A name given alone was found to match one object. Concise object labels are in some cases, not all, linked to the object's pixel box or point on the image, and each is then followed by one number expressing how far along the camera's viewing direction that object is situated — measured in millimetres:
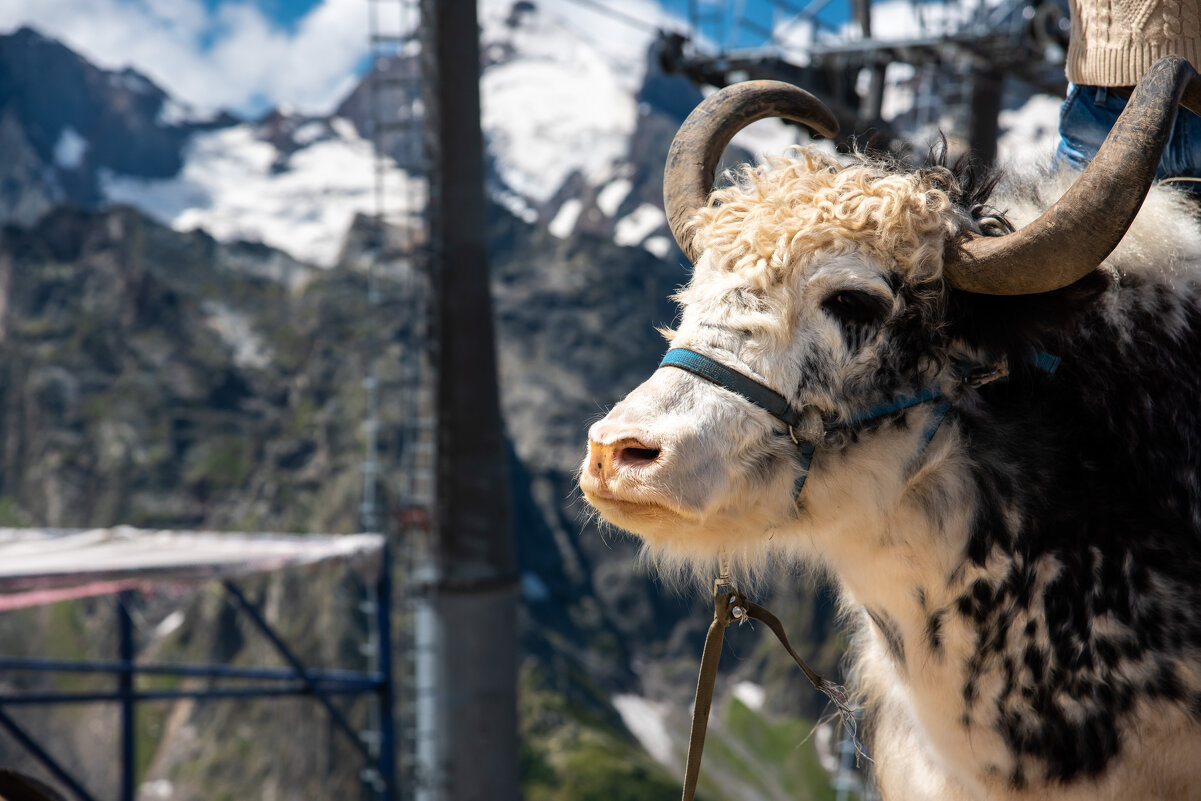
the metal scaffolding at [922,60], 12719
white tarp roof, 6941
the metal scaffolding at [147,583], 7211
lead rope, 2893
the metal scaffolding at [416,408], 13219
